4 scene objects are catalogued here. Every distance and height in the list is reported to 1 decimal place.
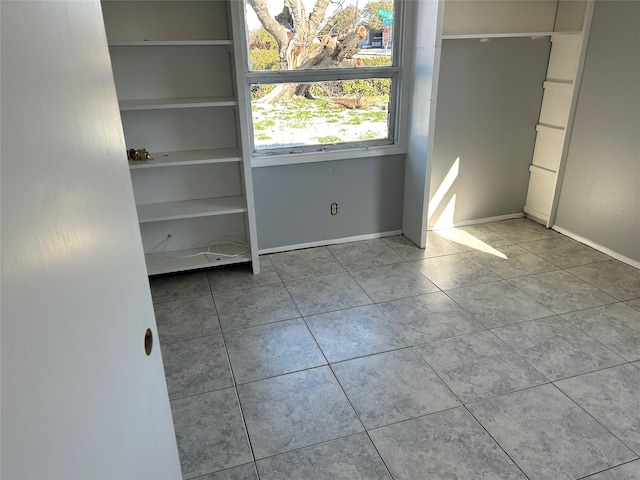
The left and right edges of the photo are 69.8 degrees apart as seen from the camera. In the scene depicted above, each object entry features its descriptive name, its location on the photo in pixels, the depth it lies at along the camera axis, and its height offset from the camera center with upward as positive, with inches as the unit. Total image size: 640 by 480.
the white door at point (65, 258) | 19.6 -10.0
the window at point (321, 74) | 119.3 -5.6
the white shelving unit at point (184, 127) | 107.6 -17.5
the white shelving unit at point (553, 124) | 136.6 -22.0
